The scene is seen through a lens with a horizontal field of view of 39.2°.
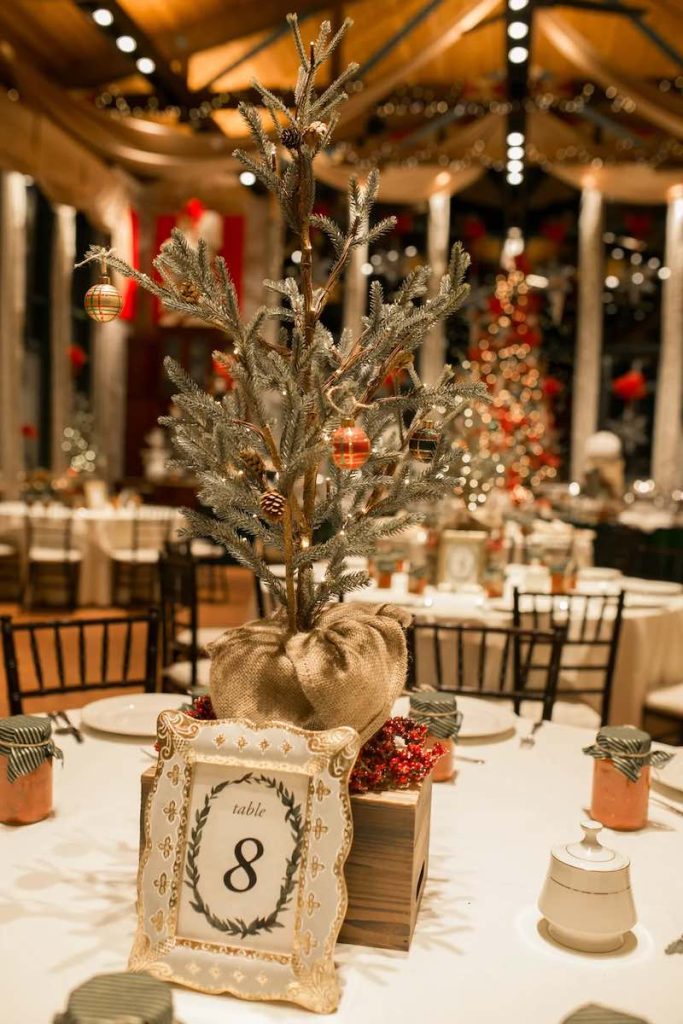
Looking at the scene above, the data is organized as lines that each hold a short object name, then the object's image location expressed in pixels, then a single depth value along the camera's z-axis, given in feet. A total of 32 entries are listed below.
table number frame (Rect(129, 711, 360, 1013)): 3.37
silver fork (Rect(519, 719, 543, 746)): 6.36
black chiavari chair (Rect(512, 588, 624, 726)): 11.15
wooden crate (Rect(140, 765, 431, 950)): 3.70
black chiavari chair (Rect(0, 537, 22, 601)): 24.90
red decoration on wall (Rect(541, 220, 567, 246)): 37.88
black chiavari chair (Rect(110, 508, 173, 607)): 23.52
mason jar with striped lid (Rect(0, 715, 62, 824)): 4.66
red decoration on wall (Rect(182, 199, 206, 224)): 35.68
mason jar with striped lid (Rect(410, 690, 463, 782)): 5.37
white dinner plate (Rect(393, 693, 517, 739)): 6.31
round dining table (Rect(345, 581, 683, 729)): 11.71
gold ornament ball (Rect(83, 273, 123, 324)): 4.87
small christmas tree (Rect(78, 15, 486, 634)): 3.74
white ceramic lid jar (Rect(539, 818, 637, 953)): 3.65
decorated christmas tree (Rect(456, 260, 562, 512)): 24.34
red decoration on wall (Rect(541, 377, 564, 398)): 30.65
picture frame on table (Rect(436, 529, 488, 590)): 13.19
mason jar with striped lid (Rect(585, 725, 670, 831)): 4.79
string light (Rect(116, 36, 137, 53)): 25.53
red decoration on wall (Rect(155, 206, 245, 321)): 37.65
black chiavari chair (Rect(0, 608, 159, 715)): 7.36
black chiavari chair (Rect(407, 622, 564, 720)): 11.84
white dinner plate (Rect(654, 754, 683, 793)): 5.42
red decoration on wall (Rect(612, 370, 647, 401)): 35.14
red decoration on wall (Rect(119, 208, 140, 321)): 36.65
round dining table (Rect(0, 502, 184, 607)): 23.95
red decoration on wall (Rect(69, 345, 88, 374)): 34.32
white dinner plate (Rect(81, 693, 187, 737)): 6.09
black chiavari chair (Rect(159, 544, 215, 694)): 12.14
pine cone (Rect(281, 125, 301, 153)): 3.77
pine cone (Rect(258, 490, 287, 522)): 3.72
